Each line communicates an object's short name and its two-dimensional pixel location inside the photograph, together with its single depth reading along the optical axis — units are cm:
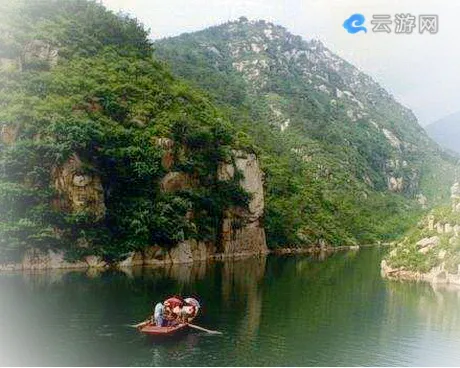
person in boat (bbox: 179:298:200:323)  3262
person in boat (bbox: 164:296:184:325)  3203
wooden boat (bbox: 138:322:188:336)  3000
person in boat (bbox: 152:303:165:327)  3088
